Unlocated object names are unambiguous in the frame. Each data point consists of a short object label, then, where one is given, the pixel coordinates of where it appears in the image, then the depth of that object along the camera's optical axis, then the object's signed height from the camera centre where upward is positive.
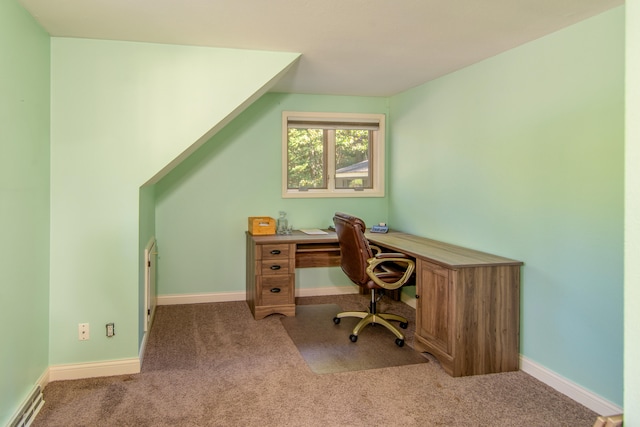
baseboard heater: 2.21 -1.04
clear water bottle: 4.68 -0.15
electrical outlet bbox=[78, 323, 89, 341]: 2.90 -0.78
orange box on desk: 4.47 -0.15
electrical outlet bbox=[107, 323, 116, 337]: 2.95 -0.78
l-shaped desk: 2.90 -0.65
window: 4.92 +0.63
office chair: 3.49 -0.44
